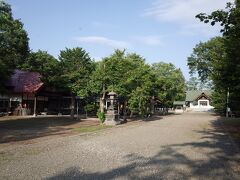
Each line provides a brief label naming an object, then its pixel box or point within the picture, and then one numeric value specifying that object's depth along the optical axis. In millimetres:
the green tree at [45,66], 23417
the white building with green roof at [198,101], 55343
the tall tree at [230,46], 7332
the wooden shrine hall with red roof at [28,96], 23541
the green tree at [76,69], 20840
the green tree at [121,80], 19027
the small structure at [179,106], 56568
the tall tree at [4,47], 13762
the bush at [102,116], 17749
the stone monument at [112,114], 17390
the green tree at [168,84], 36437
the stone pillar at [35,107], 23302
